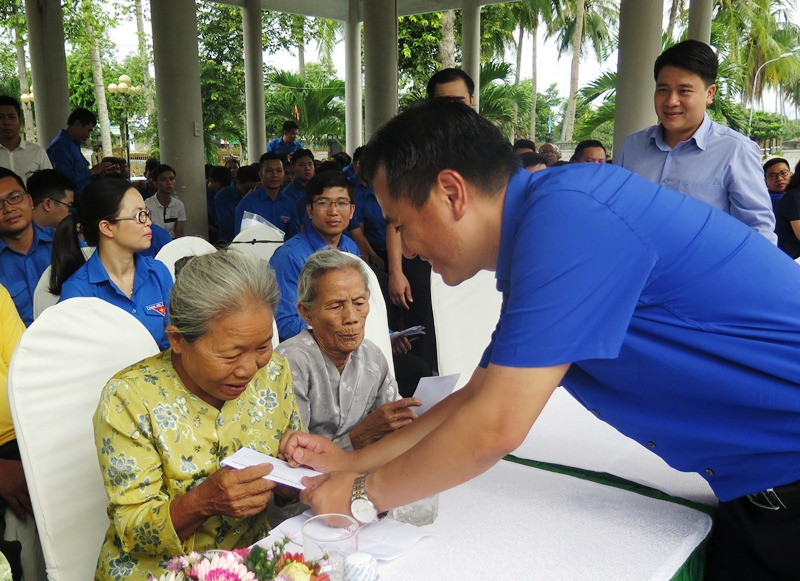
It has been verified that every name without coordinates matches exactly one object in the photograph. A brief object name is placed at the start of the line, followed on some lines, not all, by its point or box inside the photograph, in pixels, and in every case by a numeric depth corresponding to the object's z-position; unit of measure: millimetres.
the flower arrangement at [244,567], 932
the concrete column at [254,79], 12011
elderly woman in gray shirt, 2160
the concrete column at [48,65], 9406
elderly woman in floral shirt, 1433
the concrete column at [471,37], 12130
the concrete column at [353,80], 13164
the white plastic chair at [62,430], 1574
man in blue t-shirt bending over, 1081
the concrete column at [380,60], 10922
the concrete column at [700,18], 10172
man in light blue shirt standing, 2564
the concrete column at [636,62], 8453
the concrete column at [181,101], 8188
